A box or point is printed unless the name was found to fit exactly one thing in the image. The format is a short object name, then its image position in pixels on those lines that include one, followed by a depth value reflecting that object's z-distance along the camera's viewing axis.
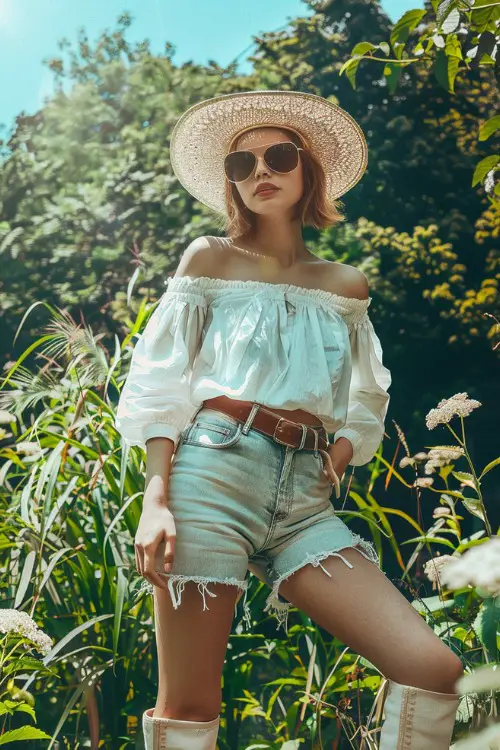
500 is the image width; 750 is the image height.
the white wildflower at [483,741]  0.55
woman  1.45
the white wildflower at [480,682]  0.59
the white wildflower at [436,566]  2.10
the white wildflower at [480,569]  0.88
